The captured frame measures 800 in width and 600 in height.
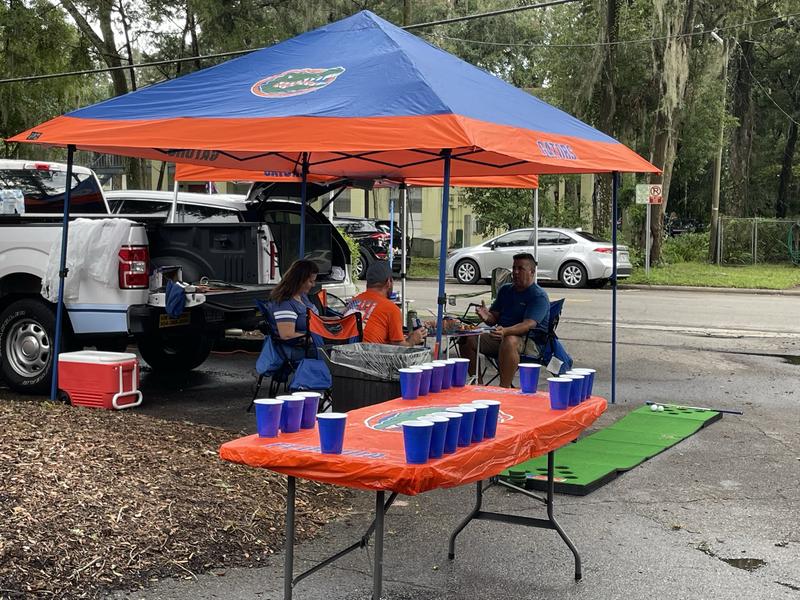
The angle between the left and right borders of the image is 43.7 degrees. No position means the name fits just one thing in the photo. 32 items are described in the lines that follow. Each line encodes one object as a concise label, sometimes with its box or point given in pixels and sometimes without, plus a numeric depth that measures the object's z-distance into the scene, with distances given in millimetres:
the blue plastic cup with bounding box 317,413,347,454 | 3752
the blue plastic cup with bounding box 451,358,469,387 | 5344
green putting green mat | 6344
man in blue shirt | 8648
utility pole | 27609
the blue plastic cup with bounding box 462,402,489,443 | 4059
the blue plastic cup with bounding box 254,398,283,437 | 3961
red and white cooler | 8156
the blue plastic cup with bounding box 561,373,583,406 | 4906
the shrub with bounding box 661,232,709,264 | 32406
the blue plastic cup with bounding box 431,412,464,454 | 3840
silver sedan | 23516
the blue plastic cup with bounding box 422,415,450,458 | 3729
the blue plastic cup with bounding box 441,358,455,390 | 5262
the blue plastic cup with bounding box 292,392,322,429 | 4160
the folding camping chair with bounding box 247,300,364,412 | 7539
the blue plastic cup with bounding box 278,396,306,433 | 4059
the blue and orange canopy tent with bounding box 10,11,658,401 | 6656
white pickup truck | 8508
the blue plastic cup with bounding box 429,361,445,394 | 5168
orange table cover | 3670
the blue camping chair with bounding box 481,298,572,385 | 8766
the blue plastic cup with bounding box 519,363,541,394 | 5188
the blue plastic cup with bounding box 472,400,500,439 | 4141
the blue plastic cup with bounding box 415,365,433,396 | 5047
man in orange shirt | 7305
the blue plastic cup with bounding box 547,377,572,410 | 4785
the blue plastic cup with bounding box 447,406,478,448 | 3961
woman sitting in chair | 7789
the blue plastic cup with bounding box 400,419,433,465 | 3629
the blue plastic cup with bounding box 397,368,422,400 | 4895
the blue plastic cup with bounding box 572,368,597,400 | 5084
